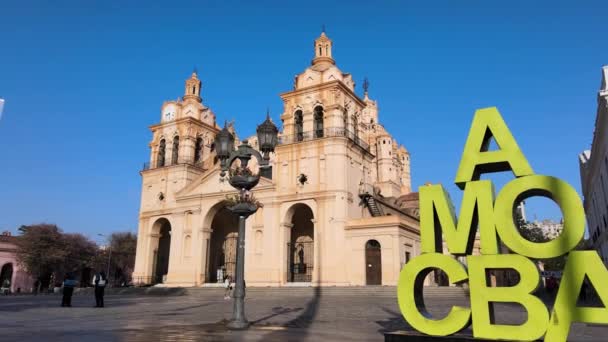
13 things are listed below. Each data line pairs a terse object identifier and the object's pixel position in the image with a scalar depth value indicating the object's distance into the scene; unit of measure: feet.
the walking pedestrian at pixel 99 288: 59.52
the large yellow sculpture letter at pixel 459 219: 25.43
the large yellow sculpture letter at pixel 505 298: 22.54
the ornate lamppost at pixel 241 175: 34.81
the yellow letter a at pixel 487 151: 25.67
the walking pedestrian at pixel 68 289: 60.49
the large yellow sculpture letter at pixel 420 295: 24.70
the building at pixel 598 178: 61.74
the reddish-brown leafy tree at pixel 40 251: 153.79
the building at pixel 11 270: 165.68
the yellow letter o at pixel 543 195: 22.22
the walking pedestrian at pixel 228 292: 84.69
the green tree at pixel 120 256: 204.33
